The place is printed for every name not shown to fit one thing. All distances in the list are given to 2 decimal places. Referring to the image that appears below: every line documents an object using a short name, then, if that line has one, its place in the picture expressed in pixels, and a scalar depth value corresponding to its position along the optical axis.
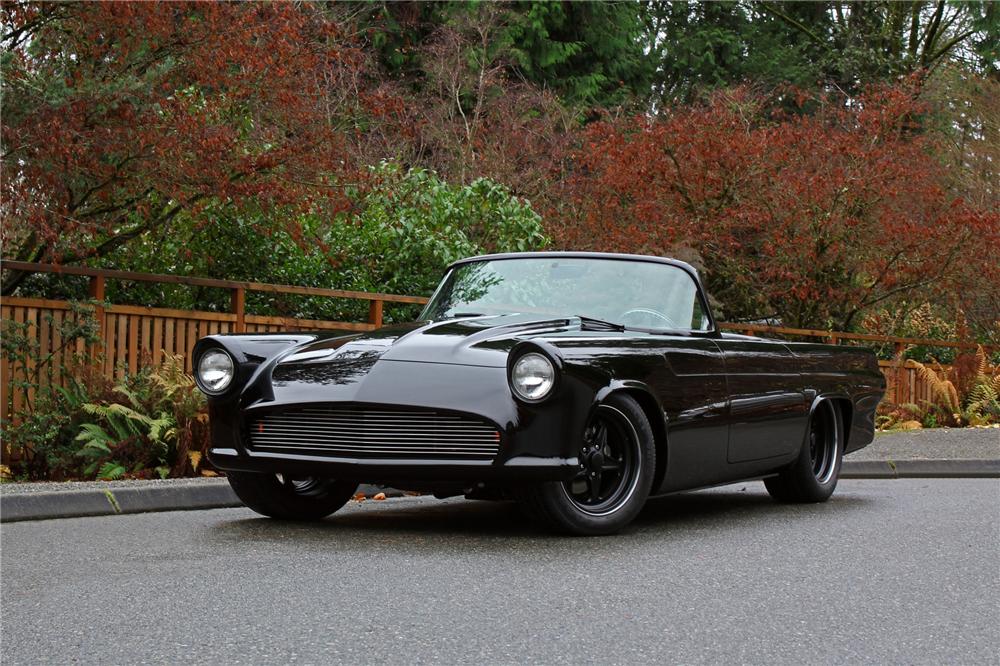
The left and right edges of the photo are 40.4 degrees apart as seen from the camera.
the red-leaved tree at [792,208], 17.89
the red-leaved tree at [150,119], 9.01
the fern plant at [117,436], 9.44
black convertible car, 6.20
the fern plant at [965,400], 16.17
